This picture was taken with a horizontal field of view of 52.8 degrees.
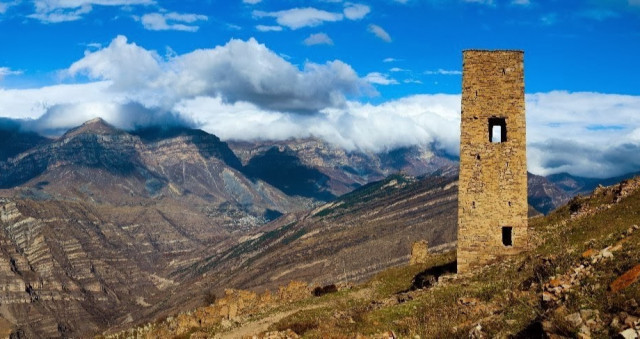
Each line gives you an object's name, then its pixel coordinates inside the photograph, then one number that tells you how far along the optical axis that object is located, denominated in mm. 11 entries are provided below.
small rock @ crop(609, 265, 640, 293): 17938
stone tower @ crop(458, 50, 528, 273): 36312
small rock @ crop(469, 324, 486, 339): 19562
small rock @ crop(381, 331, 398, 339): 23147
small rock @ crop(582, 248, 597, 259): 23594
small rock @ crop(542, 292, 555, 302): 19750
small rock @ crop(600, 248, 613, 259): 21480
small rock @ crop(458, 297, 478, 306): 25402
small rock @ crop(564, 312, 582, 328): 16619
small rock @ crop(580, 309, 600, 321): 16766
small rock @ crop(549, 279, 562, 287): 20503
